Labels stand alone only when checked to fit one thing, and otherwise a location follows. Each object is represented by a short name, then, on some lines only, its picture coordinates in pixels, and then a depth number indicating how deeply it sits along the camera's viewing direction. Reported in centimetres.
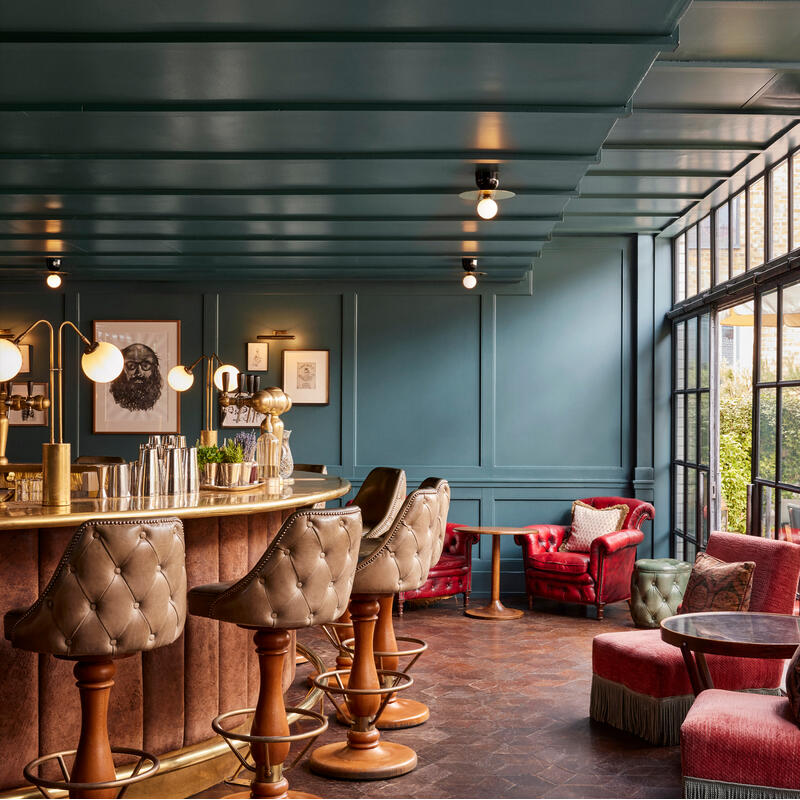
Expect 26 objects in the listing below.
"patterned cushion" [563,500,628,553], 844
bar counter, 338
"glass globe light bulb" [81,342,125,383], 423
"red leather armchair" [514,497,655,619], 785
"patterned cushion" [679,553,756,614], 469
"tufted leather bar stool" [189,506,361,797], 328
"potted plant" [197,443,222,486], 459
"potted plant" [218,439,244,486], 458
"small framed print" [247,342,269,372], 917
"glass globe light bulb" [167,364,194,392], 677
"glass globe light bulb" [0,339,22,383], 375
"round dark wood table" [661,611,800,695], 381
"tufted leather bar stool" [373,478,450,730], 489
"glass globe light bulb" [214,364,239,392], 652
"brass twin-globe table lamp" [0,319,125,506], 363
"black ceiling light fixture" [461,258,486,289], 801
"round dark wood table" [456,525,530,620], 799
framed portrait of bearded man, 922
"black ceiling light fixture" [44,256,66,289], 799
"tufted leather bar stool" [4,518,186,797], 283
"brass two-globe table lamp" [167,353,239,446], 655
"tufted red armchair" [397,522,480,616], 813
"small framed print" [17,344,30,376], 922
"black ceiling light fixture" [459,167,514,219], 529
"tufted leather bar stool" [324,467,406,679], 529
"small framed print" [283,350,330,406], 917
